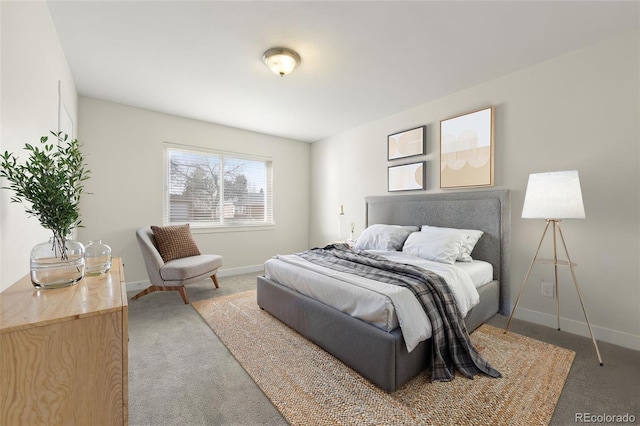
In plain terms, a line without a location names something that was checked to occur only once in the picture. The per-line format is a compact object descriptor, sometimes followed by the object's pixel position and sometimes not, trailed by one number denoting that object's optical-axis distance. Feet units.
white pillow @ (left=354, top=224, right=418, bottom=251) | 10.53
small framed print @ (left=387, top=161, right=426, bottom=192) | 11.51
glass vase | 3.76
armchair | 10.06
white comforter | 5.41
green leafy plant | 3.88
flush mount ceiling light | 7.65
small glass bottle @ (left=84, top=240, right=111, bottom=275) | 4.86
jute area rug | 4.74
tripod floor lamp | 6.71
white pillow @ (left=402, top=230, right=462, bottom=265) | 8.54
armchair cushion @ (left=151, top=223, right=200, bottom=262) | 10.99
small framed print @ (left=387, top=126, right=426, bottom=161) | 11.48
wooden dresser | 2.64
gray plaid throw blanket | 5.76
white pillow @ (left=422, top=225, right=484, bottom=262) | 8.93
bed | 5.38
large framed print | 9.55
